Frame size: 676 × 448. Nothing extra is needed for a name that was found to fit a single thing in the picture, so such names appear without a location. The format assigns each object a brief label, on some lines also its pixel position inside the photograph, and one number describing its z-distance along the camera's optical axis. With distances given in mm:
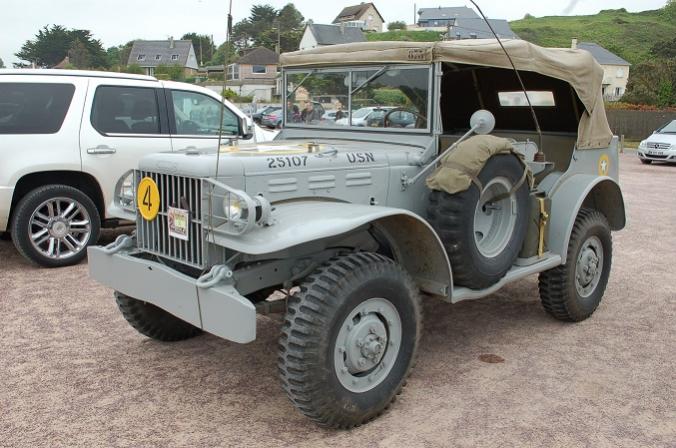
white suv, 6488
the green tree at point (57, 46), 67938
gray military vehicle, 3293
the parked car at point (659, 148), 18812
